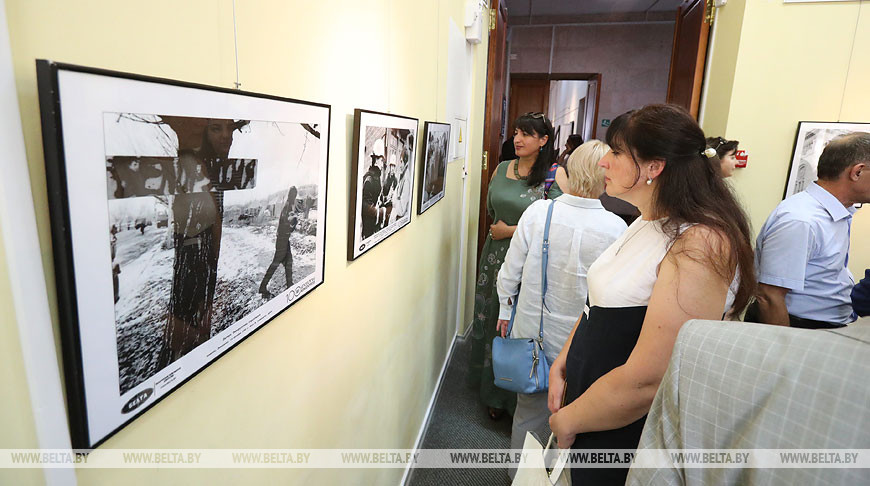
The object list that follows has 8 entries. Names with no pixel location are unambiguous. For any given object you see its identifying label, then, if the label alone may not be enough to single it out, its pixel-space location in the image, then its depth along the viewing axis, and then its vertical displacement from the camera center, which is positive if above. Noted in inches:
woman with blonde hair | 84.2 -16.2
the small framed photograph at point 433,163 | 89.3 -1.2
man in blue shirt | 88.4 -13.9
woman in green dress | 117.4 -11.8
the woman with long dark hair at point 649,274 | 46.0 -11.2
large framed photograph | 19.8 -4.4
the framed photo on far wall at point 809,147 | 134.4 +8.5
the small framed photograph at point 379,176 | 55.1 -3.0
